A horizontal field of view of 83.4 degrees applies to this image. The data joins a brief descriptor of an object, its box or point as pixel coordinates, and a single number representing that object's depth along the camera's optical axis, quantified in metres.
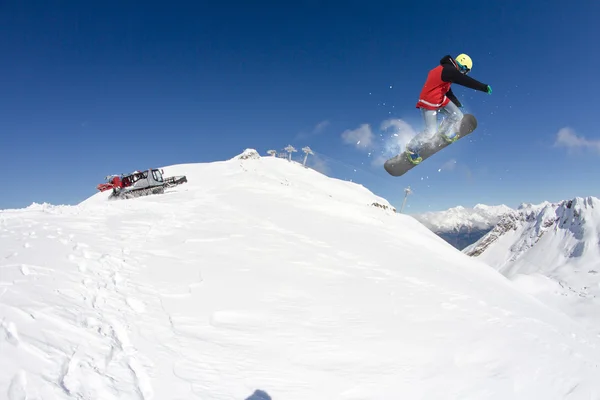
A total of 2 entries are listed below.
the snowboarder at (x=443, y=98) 7.17
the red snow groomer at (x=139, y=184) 23.03
